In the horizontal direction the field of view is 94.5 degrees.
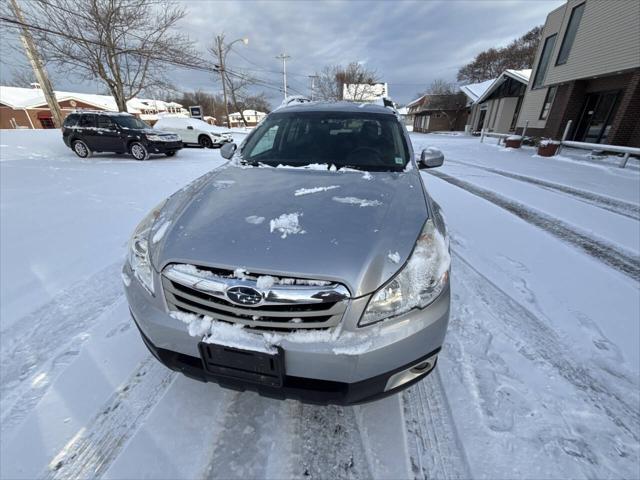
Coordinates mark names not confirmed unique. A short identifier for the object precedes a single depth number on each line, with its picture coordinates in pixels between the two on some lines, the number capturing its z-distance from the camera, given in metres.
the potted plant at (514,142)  14.18
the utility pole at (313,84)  39.41
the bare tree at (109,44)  13.52
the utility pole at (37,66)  12.47
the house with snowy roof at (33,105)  37.69
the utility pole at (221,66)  29.04
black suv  10.31
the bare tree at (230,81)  29.39
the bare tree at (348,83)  35.31
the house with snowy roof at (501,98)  23.83
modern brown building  10.81
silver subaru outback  1.30
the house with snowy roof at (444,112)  38.97
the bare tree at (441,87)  53.53
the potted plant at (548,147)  11.60
